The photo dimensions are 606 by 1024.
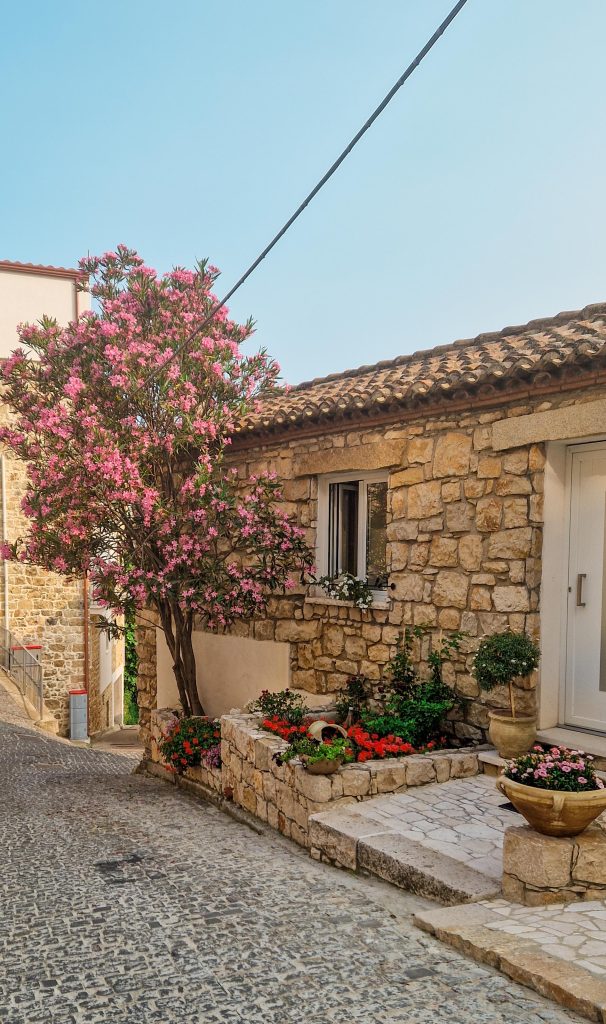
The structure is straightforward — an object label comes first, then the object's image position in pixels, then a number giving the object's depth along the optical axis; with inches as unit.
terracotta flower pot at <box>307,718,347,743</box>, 242.8
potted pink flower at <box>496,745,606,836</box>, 148.6
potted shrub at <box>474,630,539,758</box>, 231.9
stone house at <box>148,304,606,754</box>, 237.9
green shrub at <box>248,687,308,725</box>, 281.6
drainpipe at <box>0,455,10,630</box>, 650.2
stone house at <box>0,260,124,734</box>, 657.0
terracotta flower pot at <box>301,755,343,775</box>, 217.6
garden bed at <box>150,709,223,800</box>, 299.7
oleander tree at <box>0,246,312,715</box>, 315.3
